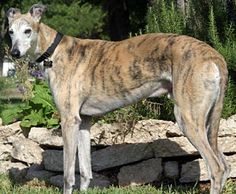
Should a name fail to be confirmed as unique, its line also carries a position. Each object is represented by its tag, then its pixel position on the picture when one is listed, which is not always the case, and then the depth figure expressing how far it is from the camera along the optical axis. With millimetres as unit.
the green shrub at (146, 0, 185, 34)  10742
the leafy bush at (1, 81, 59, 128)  10895
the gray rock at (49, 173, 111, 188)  10119
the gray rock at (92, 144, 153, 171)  9977
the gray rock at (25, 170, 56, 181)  10534
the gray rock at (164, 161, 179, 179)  9818
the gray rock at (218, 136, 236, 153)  9518
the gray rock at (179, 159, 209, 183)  9545
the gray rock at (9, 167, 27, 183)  10661
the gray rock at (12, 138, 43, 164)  10731
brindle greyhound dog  7577
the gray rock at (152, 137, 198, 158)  9622
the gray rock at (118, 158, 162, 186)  9889
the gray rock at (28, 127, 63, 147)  10491
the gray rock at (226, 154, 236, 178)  9453
